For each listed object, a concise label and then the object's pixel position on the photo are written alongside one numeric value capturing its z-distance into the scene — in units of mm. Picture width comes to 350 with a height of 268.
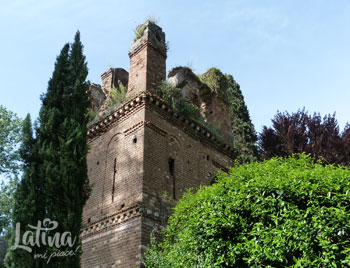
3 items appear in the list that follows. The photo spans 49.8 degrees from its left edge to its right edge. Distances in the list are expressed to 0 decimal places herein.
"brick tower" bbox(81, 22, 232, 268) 10516
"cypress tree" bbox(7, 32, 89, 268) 7934
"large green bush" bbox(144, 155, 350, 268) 5598
